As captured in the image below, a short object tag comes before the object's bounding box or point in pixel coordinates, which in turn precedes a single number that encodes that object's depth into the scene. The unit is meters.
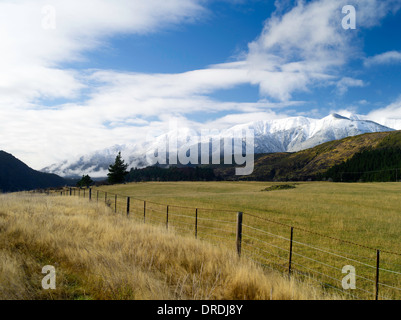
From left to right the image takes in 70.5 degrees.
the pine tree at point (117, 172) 102.12
